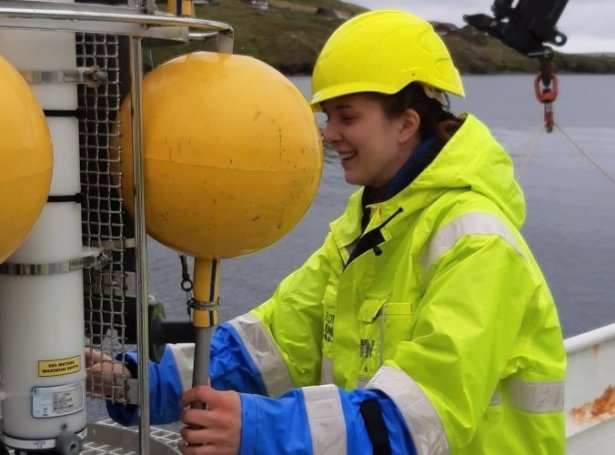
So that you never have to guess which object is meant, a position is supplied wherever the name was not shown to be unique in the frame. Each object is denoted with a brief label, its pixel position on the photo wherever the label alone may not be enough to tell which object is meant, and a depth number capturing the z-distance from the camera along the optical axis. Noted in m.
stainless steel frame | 1.60
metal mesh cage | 1.81
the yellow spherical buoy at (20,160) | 1.47
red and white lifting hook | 3.69
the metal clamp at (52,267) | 1.75
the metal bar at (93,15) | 1.58
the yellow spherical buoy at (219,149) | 1.74
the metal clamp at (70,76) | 1.70
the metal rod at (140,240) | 1.74
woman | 2.05
